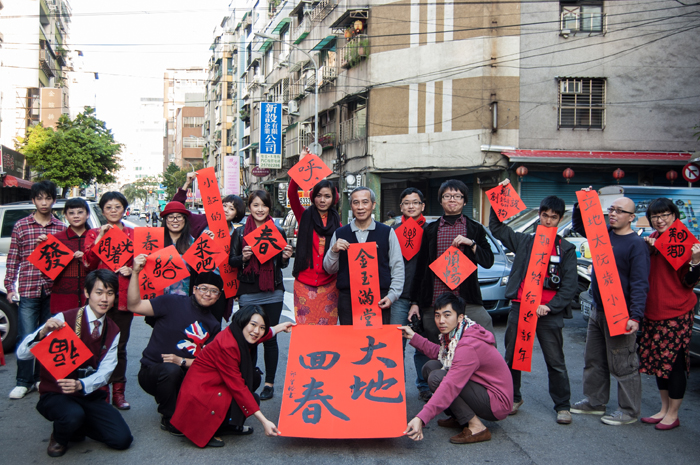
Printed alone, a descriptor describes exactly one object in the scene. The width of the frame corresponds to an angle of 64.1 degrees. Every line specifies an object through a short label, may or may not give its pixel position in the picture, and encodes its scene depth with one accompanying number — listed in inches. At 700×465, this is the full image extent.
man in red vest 146.2
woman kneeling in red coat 152.2
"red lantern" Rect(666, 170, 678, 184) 719.7
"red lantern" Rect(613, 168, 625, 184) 714.8
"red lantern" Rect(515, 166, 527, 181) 720.3
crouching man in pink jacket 153.4
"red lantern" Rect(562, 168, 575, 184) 718.5
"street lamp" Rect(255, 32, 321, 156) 853.9
